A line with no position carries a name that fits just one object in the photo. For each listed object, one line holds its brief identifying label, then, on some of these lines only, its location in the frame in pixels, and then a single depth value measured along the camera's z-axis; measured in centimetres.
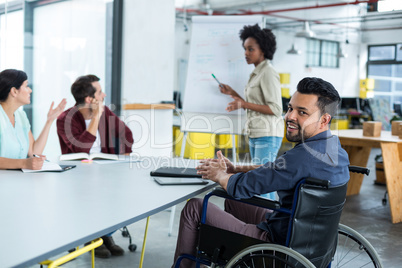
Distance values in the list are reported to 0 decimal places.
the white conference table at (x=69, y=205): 115
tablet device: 196
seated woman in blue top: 235
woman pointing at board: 298
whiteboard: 363
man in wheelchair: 165
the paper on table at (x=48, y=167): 215
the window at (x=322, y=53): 1501
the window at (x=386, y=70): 1280
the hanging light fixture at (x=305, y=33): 972
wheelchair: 154
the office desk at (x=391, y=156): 394
